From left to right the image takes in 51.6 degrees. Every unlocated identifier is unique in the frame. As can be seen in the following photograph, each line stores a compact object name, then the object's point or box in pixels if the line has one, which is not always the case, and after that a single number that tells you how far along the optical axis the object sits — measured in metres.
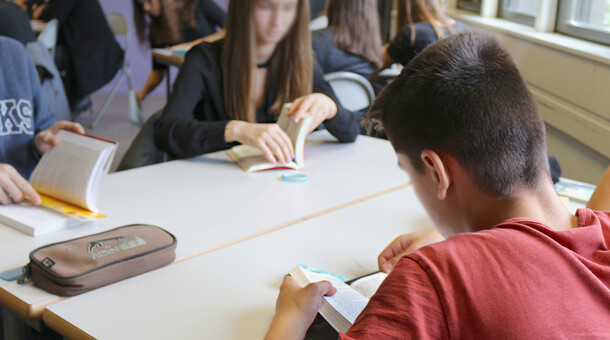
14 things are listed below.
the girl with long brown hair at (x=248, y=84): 2.01
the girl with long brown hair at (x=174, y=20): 4.56
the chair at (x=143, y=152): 2.24
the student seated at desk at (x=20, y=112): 1.84
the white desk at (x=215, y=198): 1.32
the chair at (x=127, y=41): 4.92
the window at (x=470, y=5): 4.22
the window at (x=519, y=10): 3.62
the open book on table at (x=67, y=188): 1.38
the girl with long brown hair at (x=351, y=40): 3.14
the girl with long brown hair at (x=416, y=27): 3.20
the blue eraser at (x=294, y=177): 1.78
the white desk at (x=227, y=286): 1.03
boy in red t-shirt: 0.70
